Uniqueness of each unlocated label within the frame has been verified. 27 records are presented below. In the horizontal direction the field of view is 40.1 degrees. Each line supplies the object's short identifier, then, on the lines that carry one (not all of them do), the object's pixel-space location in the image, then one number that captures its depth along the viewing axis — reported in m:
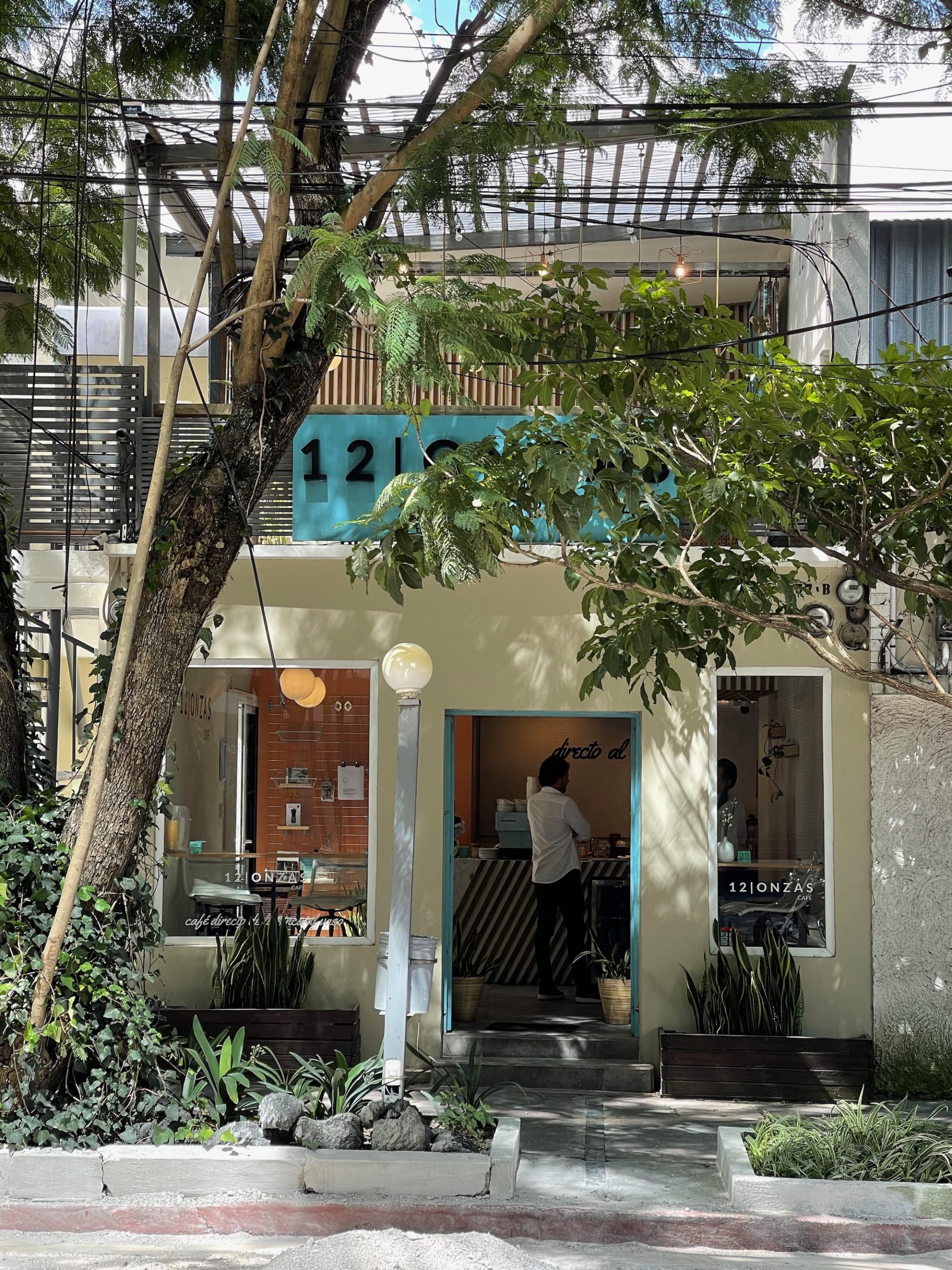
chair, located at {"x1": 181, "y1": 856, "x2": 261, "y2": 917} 10.61
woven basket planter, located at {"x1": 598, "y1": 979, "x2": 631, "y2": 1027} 10.56
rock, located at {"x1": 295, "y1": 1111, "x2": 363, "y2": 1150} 6.94
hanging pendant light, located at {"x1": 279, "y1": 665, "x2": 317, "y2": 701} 10.63
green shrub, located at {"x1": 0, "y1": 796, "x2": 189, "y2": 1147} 7.02
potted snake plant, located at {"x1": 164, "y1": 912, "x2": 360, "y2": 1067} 9.57
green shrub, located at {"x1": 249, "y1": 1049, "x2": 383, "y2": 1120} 7.41
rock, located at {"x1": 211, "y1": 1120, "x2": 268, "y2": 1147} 7.10
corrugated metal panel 10.97
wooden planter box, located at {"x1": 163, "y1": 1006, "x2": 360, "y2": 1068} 9.55
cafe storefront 10.23
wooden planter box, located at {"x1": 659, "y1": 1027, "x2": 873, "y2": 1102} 9.40
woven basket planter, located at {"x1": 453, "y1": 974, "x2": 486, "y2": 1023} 10.80
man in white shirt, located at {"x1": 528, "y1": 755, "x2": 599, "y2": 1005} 12.08
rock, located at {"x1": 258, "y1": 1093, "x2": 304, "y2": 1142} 7.04
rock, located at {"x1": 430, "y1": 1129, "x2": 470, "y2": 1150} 6.95
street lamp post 7.21
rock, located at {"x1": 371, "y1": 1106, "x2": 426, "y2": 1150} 6.91
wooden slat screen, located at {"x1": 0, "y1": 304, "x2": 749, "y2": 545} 10.20
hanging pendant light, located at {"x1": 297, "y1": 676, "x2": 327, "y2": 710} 10.69
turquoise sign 10.35
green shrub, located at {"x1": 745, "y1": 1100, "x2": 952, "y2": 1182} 6.82
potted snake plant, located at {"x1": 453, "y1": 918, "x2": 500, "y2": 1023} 10.81
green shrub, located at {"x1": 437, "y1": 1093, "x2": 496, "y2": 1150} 7.23
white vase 10.36
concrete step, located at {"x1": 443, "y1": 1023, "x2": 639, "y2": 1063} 10.12
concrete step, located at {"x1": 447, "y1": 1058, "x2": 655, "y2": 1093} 9.77
